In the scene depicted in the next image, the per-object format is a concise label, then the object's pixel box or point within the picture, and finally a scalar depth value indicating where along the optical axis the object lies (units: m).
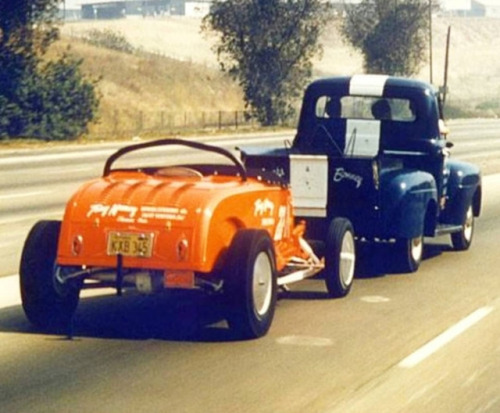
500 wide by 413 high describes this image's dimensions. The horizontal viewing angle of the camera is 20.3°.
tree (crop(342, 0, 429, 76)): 103.75
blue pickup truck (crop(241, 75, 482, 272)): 14.13
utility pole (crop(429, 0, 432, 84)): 98.25
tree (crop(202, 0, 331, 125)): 76.31
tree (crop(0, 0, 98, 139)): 52.28
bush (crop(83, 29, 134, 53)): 121.94
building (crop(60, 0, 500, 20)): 109.06
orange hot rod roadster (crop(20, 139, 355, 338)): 10.62
